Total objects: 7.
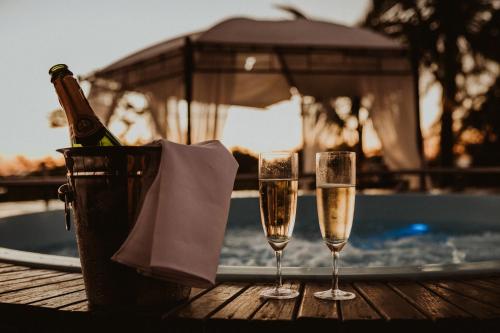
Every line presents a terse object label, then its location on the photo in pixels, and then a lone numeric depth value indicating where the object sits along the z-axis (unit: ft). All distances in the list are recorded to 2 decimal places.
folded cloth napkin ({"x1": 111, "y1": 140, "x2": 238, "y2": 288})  3.56
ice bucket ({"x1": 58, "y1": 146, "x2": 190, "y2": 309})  3.93
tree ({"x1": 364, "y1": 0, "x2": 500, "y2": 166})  38.11
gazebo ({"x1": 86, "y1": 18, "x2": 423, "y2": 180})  21.72
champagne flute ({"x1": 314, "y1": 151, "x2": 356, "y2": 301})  4.02
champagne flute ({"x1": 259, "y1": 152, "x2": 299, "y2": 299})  4.02
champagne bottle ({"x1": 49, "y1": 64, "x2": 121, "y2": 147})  4.29
